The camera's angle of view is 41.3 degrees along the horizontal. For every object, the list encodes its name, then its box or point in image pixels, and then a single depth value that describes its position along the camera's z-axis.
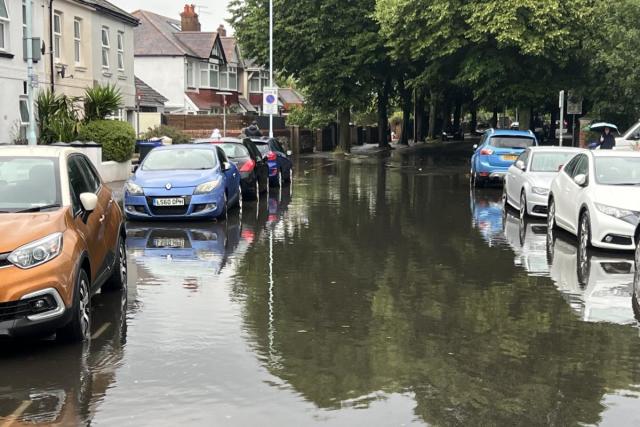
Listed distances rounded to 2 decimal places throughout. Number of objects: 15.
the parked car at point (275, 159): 23.22
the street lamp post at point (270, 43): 40.41
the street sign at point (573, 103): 32.84
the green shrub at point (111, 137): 23.41
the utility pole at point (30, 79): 19.61
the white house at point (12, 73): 24.66
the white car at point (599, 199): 10.91
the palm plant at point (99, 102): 23.92
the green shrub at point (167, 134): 34.78
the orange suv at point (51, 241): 6.05
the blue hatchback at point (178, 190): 14.70
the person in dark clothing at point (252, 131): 31.62
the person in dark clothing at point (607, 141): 22.34
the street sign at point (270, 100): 36.62
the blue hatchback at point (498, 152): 22.22
